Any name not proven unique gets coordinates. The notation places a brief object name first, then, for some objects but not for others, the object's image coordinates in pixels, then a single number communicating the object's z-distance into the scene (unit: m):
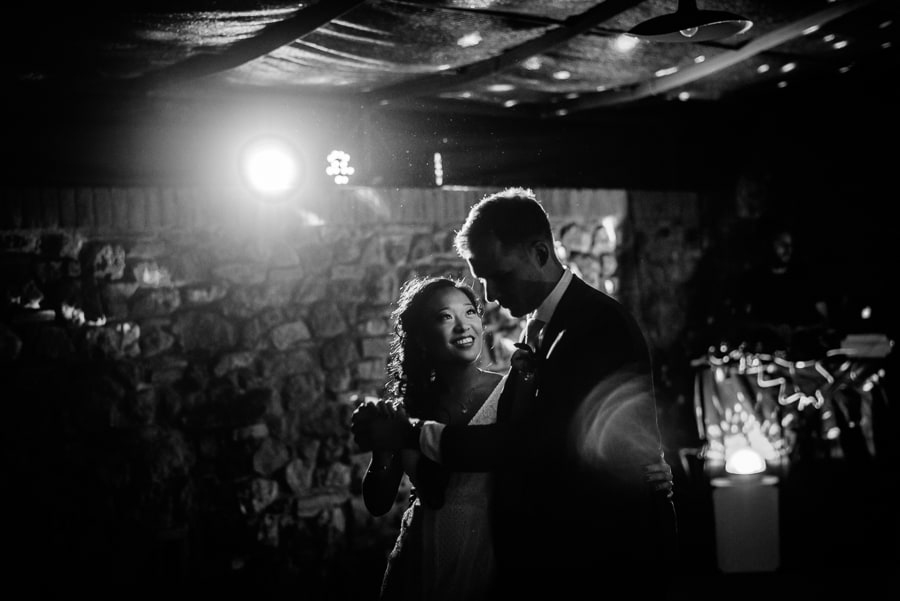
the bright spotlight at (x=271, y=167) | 4.87
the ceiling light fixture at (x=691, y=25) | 3.14
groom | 2.55
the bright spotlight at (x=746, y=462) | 5.39
